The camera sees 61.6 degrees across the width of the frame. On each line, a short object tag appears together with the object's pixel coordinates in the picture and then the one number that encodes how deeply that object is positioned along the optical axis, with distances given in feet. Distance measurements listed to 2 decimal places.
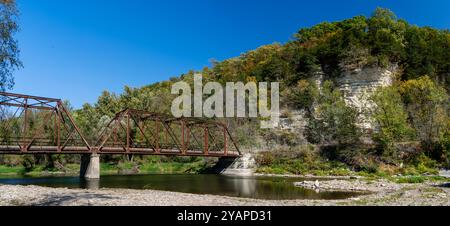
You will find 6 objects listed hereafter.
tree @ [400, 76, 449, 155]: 161.27
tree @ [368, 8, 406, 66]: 238.54
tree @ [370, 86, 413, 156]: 162.30
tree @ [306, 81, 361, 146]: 178.60
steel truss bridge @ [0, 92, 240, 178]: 122.93
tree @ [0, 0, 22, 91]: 78.18
